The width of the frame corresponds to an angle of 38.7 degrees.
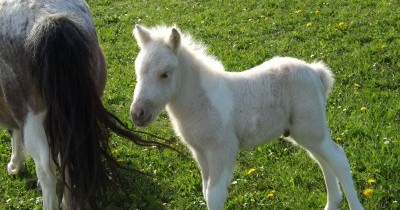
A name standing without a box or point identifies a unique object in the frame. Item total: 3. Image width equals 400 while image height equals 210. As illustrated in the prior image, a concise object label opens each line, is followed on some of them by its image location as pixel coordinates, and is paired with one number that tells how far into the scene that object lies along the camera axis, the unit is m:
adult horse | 3.96
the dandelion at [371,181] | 4.76
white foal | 3.82
